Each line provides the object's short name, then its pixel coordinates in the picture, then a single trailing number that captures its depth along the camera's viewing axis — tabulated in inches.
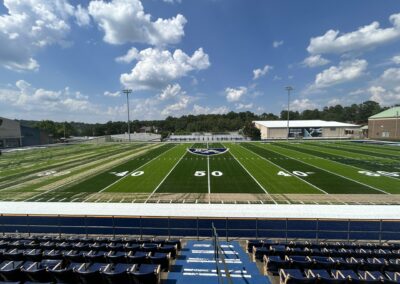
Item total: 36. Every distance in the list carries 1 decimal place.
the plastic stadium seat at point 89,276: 219.0
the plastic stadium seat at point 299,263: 250.7
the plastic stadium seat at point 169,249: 311.4
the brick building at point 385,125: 3208.7
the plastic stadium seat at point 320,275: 200.0
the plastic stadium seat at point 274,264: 257.6
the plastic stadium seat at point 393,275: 228.9
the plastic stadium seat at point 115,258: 260.4
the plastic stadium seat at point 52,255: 269.0
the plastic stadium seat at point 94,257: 263.1
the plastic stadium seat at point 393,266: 246.1
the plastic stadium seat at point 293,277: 206.0
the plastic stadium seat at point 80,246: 311.3
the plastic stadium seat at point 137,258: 262.5
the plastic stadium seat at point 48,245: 320.8
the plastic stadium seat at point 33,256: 264.9
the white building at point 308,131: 3644.2
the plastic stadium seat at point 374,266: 248.5
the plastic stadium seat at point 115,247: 306.5
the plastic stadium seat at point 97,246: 307.7
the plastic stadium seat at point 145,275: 218.7
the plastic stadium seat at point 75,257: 261.9
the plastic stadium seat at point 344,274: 213.7
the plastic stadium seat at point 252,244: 358.2
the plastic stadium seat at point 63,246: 317.7
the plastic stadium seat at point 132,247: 303.3
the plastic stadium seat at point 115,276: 216.7
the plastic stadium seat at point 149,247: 305.1
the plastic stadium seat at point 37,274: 220.5
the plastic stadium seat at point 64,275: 221.0
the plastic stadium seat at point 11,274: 217.3
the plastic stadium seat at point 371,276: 201.2
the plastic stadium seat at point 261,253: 308.0
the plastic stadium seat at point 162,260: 266.2
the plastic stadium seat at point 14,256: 266.5
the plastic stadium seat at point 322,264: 249.3
